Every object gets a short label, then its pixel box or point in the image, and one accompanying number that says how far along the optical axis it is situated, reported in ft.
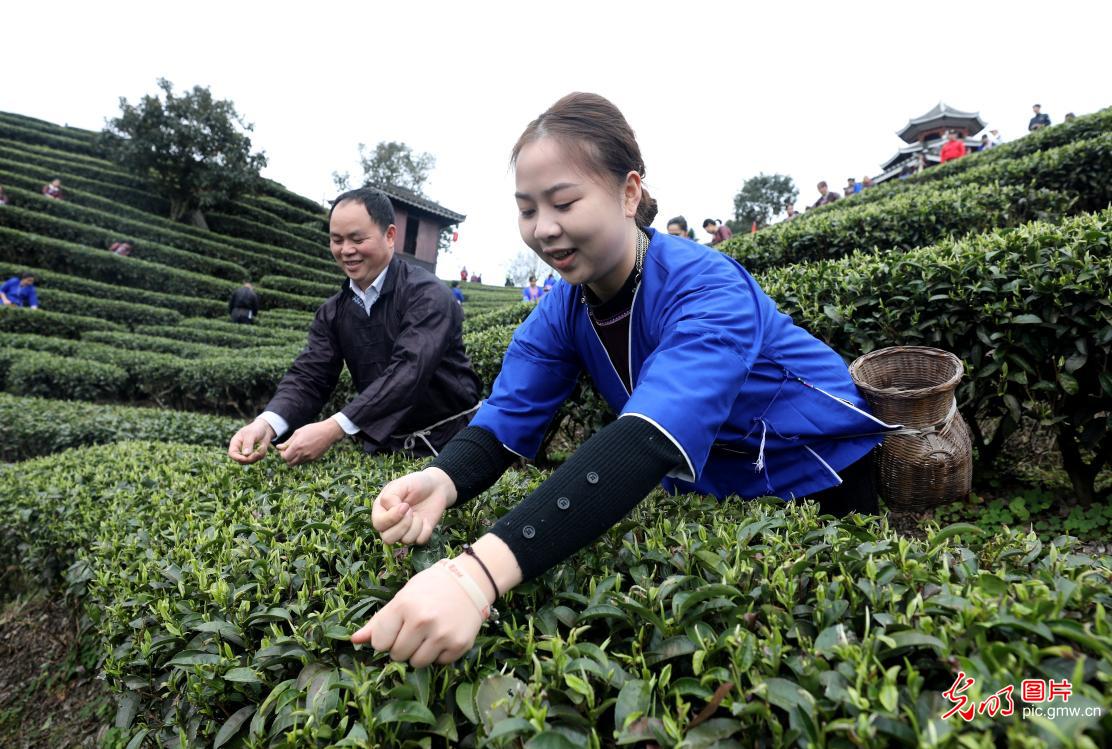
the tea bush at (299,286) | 76.43
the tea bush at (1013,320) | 8.78
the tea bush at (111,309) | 53.98
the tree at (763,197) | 189.06
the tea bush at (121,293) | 58.18
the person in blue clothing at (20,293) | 51.03
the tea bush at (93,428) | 18.33
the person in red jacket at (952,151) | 47.98
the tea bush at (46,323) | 46.34
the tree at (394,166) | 160.56
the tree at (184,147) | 86.69
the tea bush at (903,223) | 18.52
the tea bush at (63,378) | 31.07
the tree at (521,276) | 207.37
